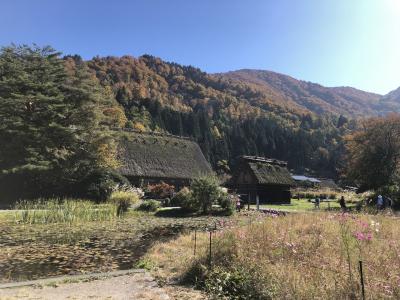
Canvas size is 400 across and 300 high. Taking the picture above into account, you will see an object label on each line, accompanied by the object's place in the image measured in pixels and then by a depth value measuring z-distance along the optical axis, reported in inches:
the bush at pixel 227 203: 1021.8
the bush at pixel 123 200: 990.7
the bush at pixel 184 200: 1029.8
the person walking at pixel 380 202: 897.5
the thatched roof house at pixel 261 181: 1579.7
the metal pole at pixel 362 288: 204.0
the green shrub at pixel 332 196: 1978.3
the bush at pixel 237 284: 257.0
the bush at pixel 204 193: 1012.5
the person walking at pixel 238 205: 1090.5
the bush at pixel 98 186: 1069.1
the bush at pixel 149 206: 1029.8
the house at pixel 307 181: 3145.2
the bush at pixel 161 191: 1391.7
